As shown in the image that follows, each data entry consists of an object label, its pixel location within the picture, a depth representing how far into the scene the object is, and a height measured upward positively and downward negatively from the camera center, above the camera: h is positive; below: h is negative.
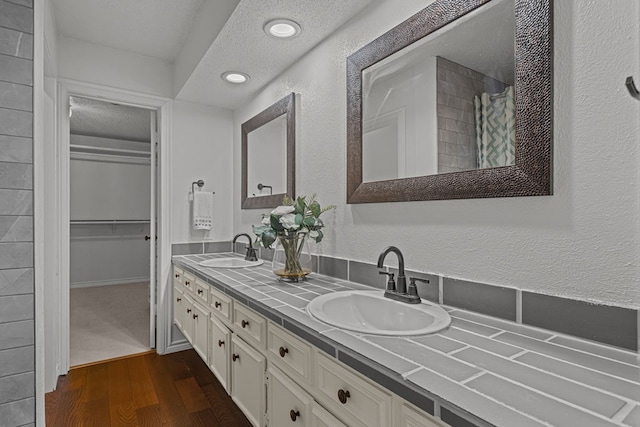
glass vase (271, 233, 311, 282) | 1.69 -0.23
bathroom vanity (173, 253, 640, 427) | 0.60 -0.32
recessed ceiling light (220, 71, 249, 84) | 2.32 +0.92
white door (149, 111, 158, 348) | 2.92 -0.19
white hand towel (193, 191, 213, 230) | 2.82 +0.02
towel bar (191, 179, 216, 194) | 2.86 +0.24
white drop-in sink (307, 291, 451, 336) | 1.09 -0.34
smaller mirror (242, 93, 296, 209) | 2.19 +0.40
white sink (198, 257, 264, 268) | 2.33 -0.35
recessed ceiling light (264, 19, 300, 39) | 1.72 +0.93
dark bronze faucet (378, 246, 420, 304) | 1.21 -0.27
